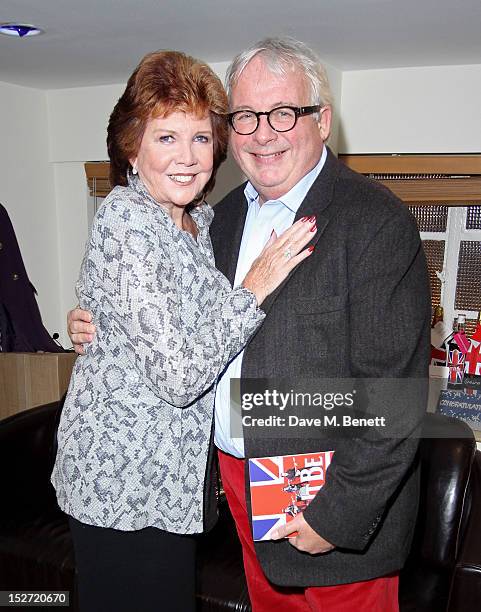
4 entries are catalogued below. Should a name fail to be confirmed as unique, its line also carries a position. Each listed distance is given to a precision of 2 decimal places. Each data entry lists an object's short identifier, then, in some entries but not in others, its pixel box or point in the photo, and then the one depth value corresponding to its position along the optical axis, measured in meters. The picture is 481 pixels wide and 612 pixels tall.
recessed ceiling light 1.96
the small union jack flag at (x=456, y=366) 2.96
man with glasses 1.16
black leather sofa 1.91
